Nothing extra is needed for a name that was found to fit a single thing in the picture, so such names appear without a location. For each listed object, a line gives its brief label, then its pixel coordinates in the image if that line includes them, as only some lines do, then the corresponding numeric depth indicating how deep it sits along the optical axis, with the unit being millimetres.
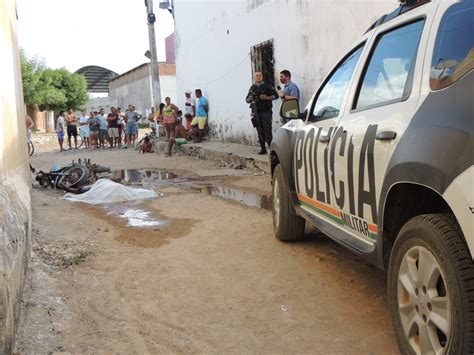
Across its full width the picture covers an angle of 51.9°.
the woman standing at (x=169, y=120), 15492
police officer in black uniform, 10609
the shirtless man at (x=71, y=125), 20531
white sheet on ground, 7902
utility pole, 19953
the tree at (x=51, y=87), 35550
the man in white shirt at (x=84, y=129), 21922
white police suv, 1961
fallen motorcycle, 9008
